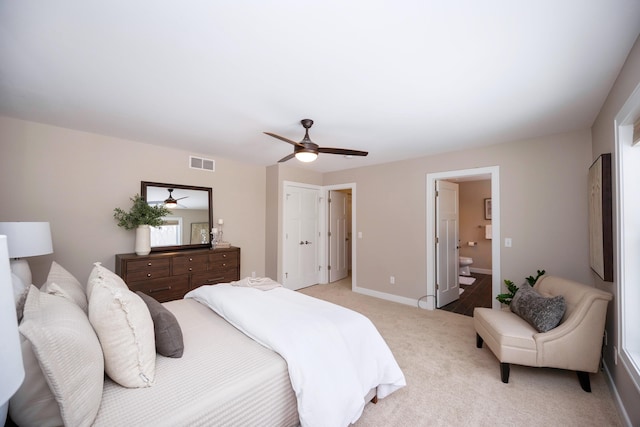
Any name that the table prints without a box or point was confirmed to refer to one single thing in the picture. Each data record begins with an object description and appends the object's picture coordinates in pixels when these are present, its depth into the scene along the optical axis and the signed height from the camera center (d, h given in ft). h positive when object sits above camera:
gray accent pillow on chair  7.04 -2.60
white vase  10.82 -0.96
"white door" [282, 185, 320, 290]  15.89 -1.30
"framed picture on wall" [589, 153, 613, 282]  6.80 +0.01
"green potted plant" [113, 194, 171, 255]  10.82 -0.12
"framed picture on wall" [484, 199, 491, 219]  20.47 +0.70
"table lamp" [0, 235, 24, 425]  1.62 -0.81
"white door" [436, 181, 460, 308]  13.26 -1.38
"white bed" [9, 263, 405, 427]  3.07 -2.51
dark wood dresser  10.11 -2.27
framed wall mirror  11.84 +0.06
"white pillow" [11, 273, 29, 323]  3.88 -1.24
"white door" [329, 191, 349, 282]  18.28 -1.33
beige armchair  6.57 -3.21
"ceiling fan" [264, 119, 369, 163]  8.17 +2.22
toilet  19.28 -3.56
